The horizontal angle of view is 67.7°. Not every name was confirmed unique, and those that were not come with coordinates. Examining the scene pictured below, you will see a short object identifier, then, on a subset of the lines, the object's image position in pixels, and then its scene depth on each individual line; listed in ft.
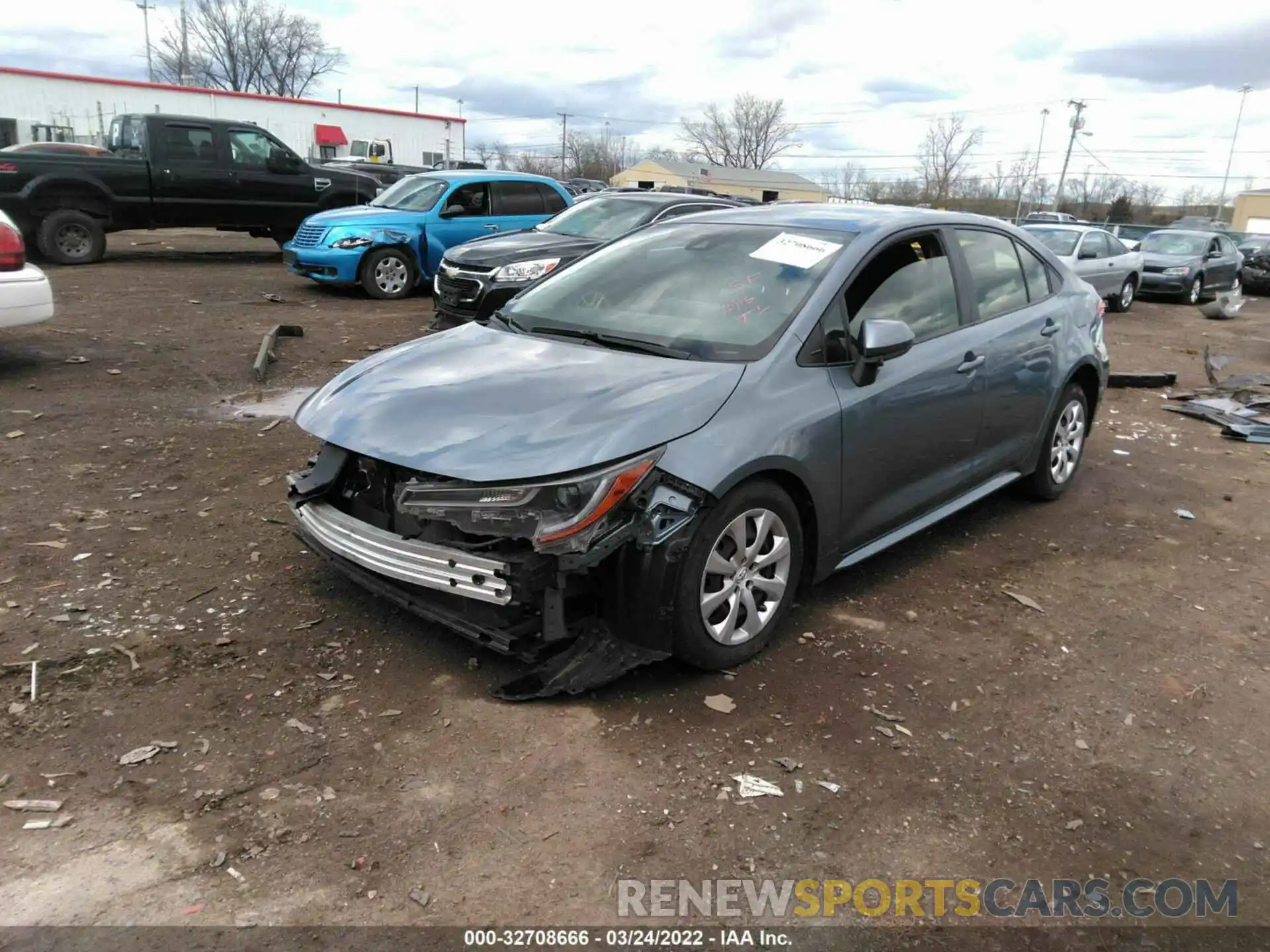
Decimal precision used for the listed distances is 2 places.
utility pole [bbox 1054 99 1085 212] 234.79
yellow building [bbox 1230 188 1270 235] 261.85
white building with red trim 118.11
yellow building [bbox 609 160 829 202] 253.44
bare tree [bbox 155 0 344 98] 232.94
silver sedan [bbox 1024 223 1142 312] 51.08
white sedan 22.98
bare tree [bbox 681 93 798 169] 307.78
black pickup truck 43.96
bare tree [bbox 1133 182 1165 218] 272.92
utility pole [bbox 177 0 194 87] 216.33
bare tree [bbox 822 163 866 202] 293.82
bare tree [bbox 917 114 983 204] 252.01
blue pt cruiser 40.01
